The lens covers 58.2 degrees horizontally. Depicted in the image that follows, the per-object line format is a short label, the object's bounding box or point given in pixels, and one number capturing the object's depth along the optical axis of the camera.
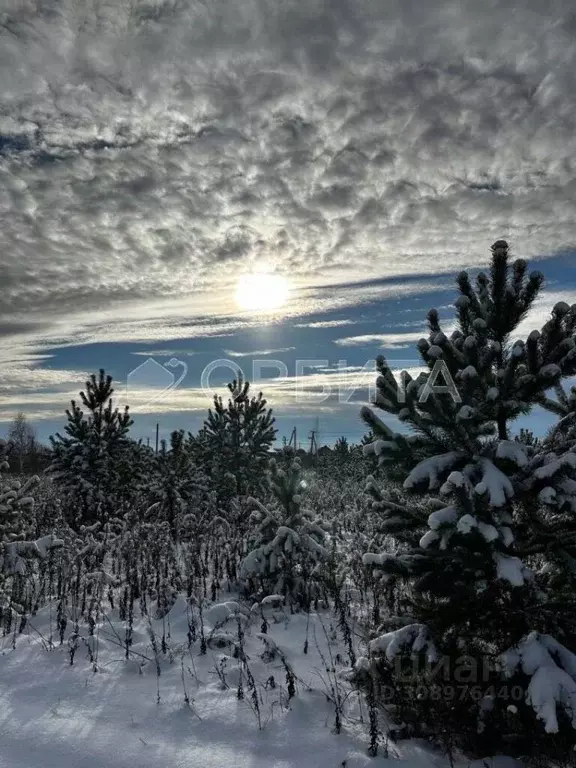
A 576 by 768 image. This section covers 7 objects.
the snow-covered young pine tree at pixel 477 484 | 3.94
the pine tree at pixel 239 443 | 17.47
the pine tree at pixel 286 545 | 8.11
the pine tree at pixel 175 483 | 15.82
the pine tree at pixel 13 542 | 6.84
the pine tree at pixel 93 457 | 15.36
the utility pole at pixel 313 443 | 67.07
